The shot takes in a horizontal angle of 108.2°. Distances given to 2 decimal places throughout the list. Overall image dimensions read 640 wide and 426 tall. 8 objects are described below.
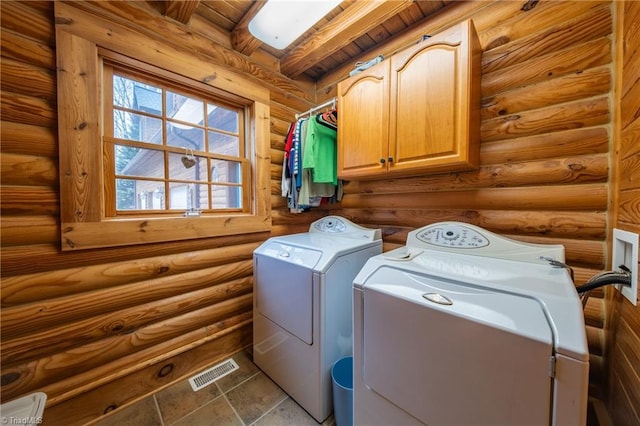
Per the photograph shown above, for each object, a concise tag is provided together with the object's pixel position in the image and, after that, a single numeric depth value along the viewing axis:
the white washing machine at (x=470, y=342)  0.62
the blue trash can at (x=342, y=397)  1.18
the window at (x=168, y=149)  1.46
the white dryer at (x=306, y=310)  1.29
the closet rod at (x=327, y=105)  1.98
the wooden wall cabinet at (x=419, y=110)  1.27
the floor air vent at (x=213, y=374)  1.56
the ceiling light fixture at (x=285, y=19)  1.45
